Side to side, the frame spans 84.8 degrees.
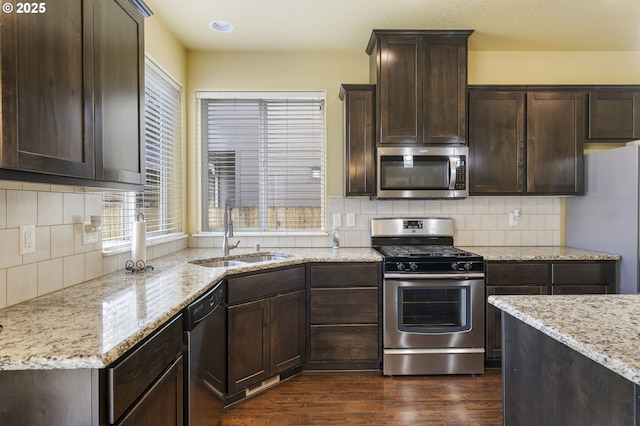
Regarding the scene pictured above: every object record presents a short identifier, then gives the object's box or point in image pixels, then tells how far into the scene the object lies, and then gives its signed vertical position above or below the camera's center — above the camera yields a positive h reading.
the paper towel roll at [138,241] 2.10 -0.20
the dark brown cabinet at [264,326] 2.29 -0.83
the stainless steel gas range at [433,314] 2.72 -0.82
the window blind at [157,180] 2.24 +0.24
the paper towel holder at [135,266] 2.12 -0.35
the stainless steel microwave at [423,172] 2.99 +0.32
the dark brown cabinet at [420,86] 2.97 +1.04
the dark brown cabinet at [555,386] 0.96 -0.57
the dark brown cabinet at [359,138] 3.04 +0.62
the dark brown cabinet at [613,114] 3.13 +0.86
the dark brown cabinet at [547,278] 2.81 -0.56
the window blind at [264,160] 3.39 +0.47
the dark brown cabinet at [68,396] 0.96 -0.52
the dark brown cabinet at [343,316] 2.75 -0.84
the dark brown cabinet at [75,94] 1.03 +0.41
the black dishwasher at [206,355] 1.55 -0.76
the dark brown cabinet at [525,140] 3.10 +0.61
